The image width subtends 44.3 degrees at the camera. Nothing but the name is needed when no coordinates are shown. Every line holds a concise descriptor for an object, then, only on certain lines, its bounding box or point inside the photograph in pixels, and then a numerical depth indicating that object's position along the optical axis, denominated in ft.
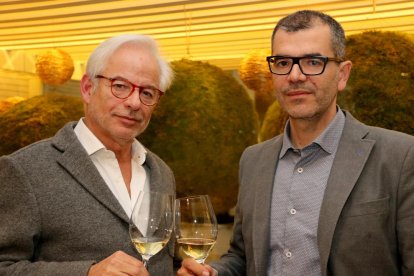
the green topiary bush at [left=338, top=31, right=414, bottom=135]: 8.93
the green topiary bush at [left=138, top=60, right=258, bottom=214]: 11.89
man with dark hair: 5.29
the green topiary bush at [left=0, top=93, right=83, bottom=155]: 13.04
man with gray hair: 5.35
